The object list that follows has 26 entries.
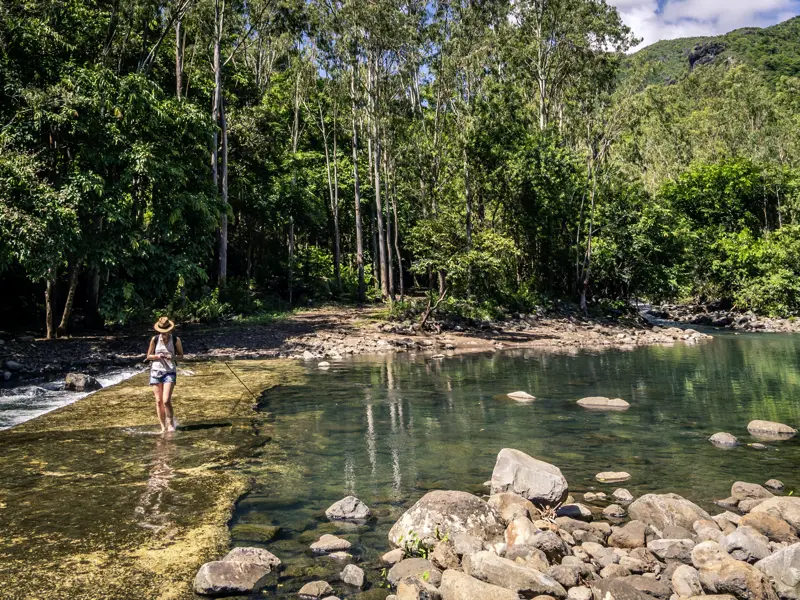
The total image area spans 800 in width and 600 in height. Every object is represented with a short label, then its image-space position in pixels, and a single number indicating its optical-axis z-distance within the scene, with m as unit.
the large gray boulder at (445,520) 6.05
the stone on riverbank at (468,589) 4.72
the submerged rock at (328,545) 5.93
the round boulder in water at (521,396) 14.37
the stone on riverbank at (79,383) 14.57
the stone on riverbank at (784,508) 6.53
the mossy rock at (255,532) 6.19
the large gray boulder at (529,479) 7.00
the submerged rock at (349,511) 6.73
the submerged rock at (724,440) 10.16
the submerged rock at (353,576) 5.26
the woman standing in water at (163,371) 10.23
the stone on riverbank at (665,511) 6.47
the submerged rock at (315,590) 5.01
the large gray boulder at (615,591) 4.79
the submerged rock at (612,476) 8.30
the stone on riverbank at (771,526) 6.16
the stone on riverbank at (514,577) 4.90
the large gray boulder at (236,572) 4.99
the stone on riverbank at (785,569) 5.02
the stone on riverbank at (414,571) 5.26
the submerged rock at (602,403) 13.49
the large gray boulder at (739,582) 4.86
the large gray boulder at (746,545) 5.61
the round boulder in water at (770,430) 10.68
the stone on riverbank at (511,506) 6.45
